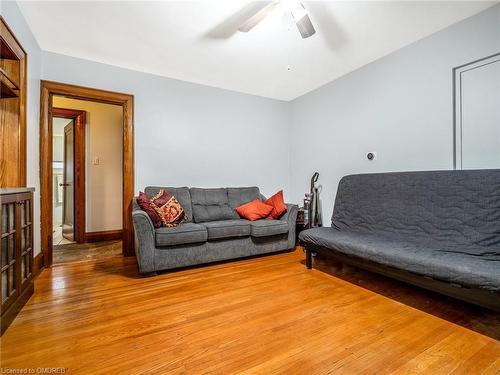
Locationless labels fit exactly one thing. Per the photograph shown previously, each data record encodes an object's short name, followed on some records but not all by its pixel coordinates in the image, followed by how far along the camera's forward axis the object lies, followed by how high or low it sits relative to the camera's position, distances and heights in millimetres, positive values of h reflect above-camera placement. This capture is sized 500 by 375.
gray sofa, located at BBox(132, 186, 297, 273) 2523 -514
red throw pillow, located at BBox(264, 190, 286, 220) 3412 -264
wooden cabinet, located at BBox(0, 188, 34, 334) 1541 -434
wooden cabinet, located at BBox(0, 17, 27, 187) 2033 +615
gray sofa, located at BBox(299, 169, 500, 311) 1620 -416
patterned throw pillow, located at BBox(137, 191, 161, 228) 2694 -244
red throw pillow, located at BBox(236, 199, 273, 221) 3377 -319
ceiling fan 1917 +1350
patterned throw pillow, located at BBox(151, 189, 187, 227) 2822 -247
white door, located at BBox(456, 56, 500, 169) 2135 +627
